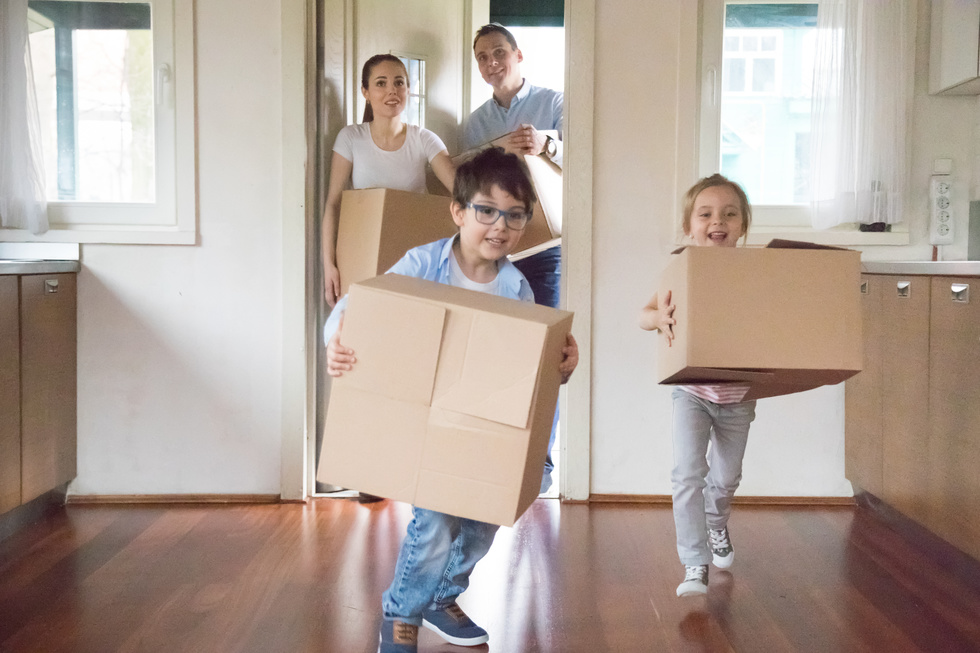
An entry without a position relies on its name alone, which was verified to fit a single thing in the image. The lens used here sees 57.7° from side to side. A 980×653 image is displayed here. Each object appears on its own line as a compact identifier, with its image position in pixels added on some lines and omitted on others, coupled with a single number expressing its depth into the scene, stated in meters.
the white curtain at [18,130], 2.73
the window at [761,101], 2.88
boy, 1.69
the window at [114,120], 2.83
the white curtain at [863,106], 2.80
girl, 2.10
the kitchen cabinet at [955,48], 2.61
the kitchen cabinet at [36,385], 2.42
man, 3.01
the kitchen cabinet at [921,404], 2.21
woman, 2.83
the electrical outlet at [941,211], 2.86
